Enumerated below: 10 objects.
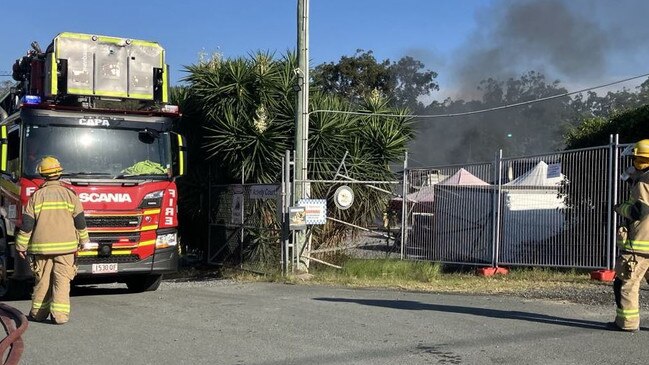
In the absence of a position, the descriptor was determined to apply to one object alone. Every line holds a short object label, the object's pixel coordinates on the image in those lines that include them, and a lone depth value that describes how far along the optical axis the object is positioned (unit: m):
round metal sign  14.10
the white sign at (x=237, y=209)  14.53
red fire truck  9.99
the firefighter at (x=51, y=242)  7.95
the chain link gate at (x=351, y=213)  14.27
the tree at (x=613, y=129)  14.53
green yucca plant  14.83
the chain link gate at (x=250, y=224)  13.87
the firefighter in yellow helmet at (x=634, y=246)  6.84
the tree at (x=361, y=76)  46.16
